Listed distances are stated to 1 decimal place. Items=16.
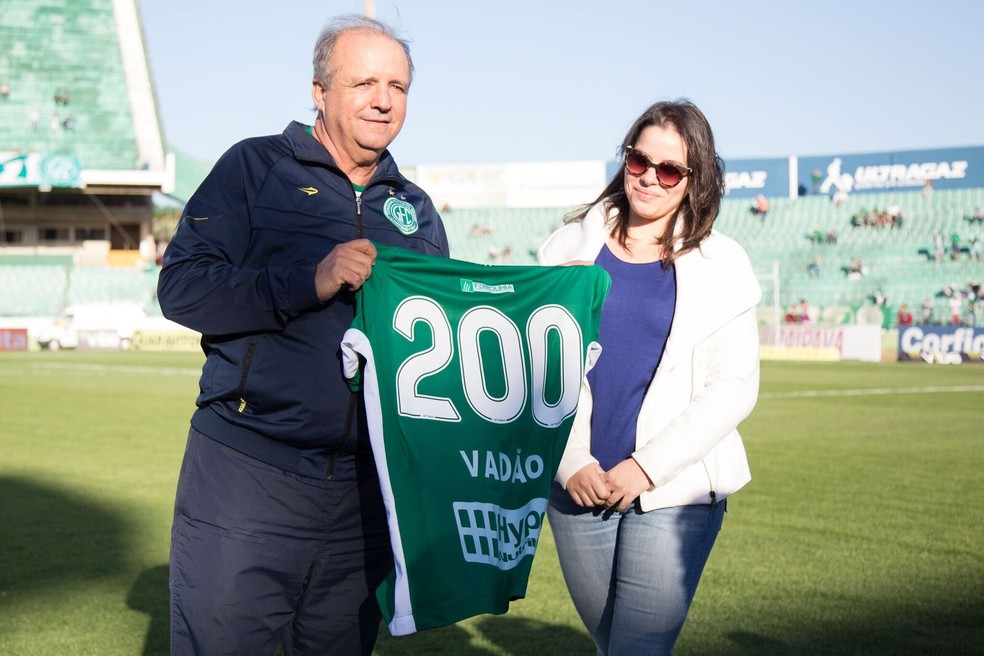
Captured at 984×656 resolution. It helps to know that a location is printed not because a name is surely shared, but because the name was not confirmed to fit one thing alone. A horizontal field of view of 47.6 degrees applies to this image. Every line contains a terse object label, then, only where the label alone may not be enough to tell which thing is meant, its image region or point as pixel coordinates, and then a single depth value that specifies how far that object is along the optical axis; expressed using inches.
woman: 128.3
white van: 1756.9
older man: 115.7
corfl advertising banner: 1460.4
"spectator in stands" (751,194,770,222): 2162.9
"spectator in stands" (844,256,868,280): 1945.1
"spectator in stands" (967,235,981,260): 1879.9
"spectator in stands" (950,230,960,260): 1903.3
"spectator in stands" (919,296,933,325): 1717.5
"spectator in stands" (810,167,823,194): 2381.9
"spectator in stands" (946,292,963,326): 1673.2
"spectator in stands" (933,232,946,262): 1913.1
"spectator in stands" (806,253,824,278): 1980.8
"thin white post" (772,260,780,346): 1616.8
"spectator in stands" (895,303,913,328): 1675.7
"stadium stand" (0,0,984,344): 1963.6
